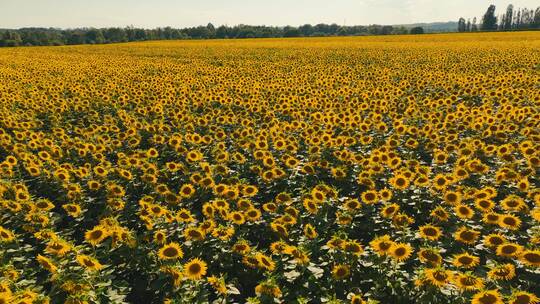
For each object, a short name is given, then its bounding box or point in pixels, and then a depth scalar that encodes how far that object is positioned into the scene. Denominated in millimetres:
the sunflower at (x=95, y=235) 5310
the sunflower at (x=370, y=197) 6462
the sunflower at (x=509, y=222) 5441
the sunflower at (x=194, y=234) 5363
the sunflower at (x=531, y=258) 4547
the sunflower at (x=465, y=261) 4664
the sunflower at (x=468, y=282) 4199
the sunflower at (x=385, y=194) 6513
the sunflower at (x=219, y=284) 4297
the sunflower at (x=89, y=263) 4562
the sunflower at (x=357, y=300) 4107
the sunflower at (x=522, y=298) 3893
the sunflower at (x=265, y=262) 4863
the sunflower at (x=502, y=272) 4453
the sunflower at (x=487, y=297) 3945
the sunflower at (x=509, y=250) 4785
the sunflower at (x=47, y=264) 4539
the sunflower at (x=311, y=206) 6184
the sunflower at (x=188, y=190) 6992
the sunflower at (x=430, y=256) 4545
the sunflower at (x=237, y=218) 5781
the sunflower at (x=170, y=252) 4906
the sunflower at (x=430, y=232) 5270
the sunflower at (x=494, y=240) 5023
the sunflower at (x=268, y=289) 4262
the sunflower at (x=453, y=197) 6219
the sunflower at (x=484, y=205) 5844
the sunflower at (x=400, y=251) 4770
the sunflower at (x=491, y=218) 5525
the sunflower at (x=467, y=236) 5145
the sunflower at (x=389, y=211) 5941
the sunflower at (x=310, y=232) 5422
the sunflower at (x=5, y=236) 5274
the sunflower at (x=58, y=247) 4730
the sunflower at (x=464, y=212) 5793
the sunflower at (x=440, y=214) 5686
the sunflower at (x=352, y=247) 4840
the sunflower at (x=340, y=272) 4660
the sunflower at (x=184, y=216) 5815
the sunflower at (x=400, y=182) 6766
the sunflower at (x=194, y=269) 4613
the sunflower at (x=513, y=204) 5863
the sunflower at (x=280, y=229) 5562
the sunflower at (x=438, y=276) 4254
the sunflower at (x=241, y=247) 5058
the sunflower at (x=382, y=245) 4859
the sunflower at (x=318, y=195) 6368
